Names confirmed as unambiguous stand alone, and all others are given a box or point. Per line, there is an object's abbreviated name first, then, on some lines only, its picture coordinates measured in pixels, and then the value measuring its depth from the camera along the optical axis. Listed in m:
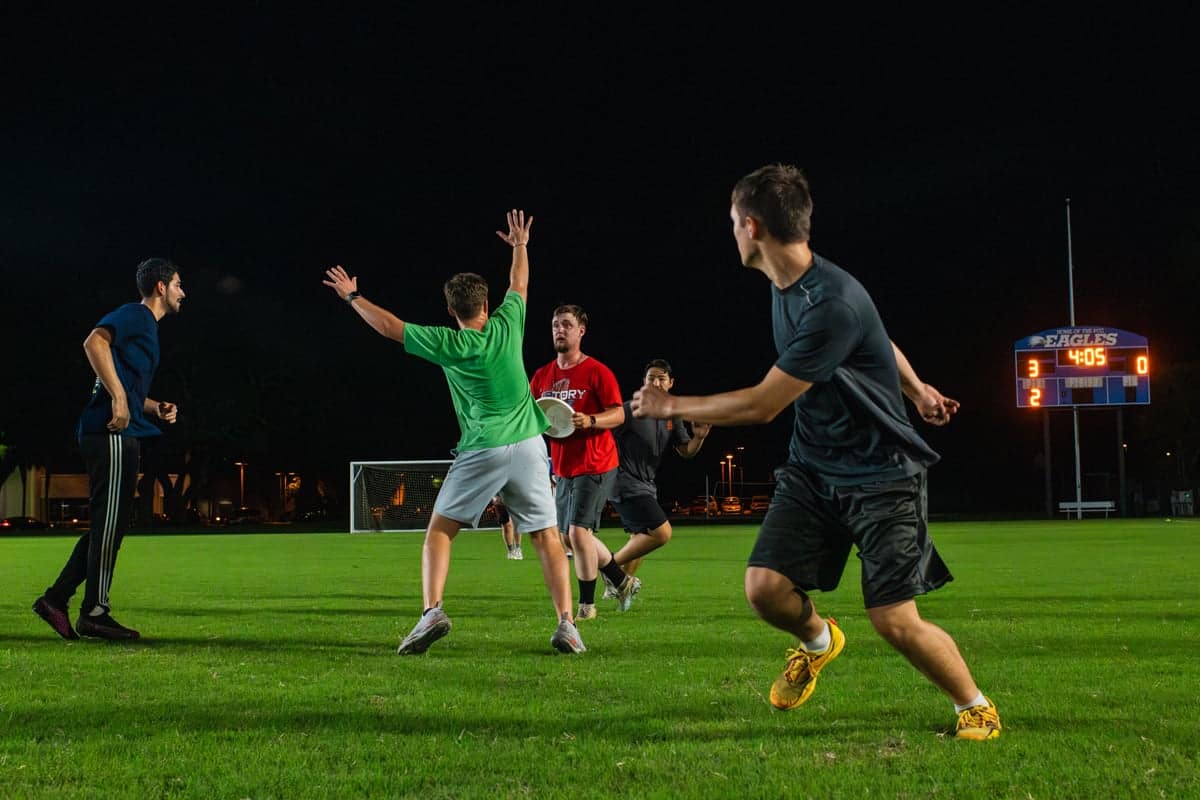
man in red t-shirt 8.91
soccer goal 38.78
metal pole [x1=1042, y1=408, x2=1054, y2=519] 49.59
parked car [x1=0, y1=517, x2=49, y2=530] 68.12
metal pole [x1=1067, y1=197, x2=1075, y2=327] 51.77
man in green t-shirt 6.82
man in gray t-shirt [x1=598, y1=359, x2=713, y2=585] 10.47
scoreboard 47.84
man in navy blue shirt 7.25
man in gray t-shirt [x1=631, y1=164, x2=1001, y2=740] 4.11
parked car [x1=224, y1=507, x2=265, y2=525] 73.55
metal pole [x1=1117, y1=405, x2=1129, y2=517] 51.94
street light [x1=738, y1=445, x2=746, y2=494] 118.74
